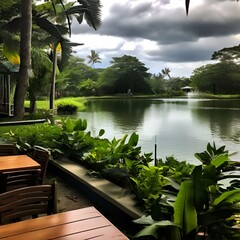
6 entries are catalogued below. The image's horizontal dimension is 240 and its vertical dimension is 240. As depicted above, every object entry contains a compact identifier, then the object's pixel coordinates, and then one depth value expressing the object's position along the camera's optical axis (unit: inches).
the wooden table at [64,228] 60.5
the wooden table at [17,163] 110.0
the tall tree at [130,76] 2181.3
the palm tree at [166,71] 3006.9
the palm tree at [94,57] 2841.8
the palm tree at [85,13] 465.7
